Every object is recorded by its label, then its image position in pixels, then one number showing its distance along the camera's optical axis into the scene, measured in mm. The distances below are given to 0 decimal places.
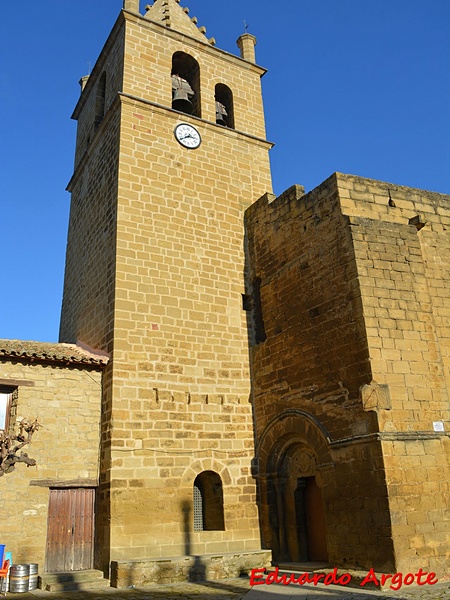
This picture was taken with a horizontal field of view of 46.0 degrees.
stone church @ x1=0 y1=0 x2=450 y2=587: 8023
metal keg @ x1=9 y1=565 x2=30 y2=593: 7703
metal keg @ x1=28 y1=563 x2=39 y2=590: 7906
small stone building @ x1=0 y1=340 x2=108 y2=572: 8539
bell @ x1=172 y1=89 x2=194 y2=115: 13078
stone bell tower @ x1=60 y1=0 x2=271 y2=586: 9078
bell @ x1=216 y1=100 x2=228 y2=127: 13659
